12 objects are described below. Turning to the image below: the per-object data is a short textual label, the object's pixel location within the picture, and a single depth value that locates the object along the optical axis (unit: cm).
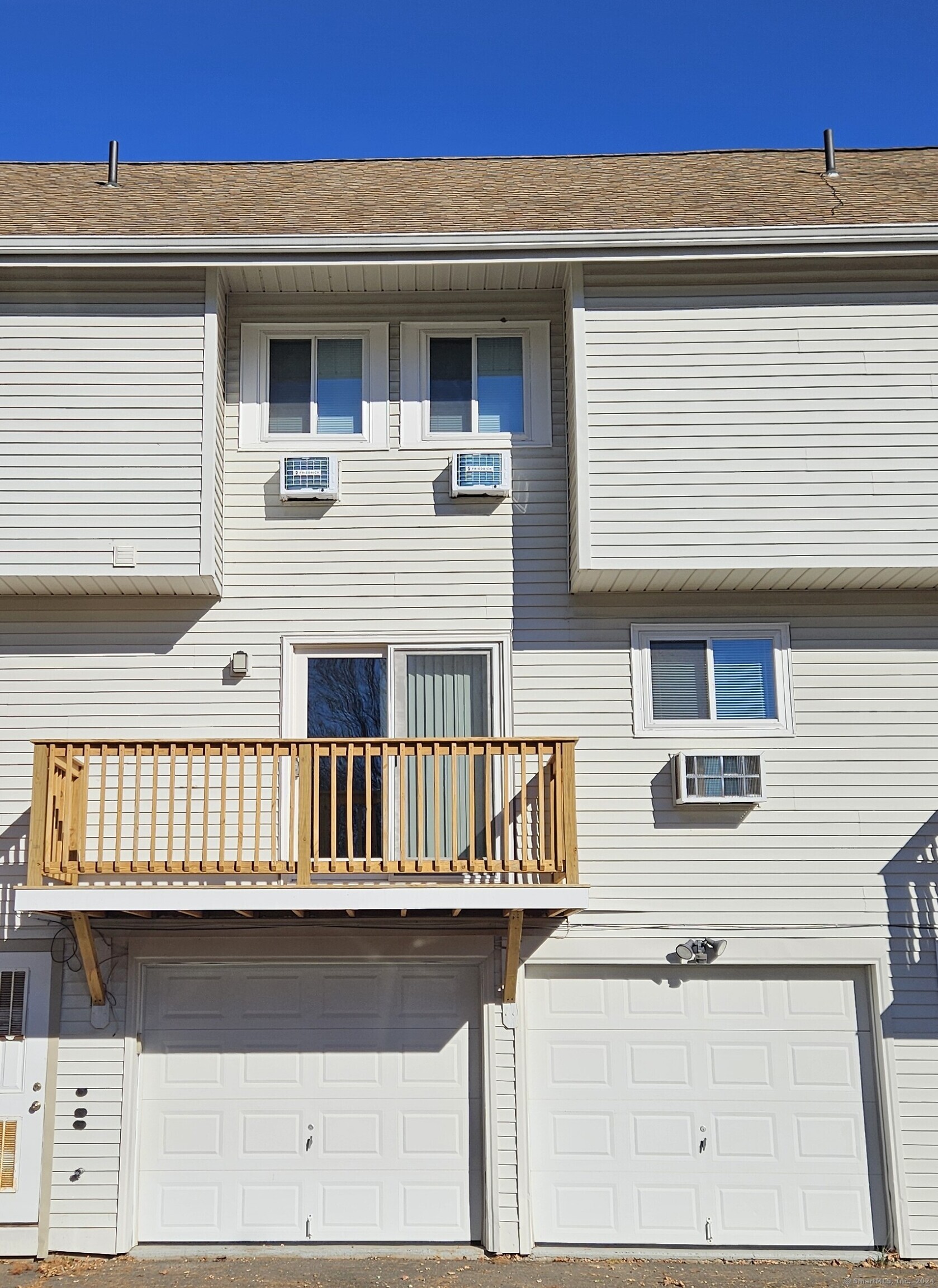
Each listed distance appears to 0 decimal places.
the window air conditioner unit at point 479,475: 953
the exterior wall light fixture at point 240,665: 930
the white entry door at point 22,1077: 850
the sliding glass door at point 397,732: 873
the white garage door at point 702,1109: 869
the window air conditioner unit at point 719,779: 901
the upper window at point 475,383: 984
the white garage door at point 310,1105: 873
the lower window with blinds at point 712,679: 932
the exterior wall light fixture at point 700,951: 889
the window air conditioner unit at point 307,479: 954
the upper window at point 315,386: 982
